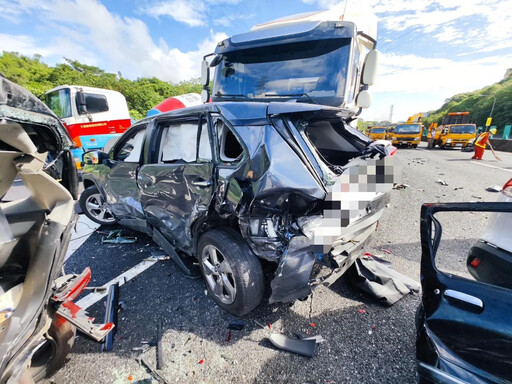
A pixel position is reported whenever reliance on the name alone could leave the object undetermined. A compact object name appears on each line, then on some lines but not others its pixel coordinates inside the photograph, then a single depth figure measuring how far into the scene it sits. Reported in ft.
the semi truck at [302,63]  12.84
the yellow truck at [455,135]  55.77
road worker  37.86
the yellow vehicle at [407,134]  61.11
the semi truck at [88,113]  23.20
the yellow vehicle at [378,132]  75.93
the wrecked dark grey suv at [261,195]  5.82
